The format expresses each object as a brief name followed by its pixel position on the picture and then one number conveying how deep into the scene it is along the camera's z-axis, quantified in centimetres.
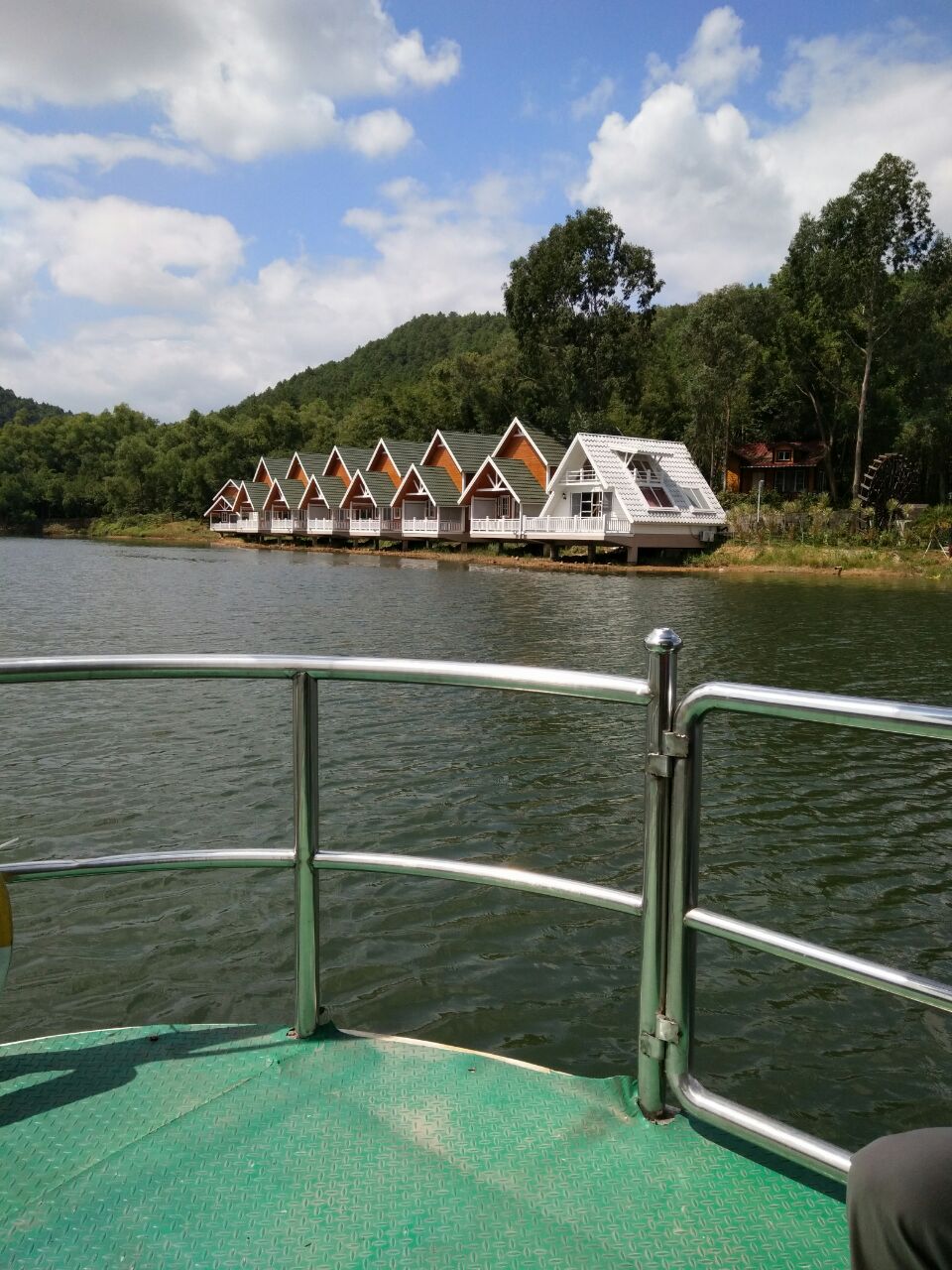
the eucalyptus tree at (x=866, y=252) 3669
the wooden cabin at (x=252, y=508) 6612
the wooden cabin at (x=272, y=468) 6762
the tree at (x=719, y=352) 4359
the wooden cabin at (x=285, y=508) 6294
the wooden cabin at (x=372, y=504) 5450
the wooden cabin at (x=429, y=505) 5019
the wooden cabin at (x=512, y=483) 4575
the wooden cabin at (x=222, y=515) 7050
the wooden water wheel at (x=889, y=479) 4256
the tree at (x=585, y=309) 5009
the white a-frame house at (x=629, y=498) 3956
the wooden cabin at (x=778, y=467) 5050
